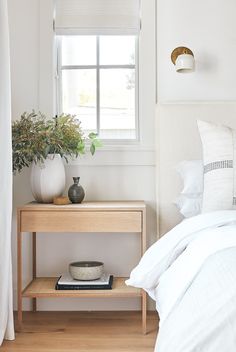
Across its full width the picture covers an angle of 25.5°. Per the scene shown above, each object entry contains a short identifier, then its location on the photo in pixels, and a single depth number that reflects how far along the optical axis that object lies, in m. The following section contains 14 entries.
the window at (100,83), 3.39
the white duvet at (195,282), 1.27
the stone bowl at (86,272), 2.92
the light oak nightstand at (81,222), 2.80
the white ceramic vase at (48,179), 2.99
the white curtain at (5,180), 2.56
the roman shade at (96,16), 3.28
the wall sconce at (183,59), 3.00
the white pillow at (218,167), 2.44
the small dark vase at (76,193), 3.01
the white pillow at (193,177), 2.78
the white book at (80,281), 2.87
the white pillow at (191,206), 2.77
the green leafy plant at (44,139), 2.94
